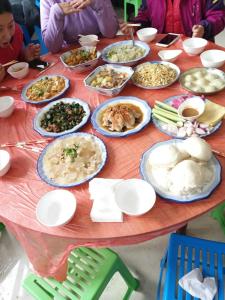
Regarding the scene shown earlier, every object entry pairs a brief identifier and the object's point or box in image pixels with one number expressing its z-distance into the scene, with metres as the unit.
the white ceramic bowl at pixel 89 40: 2.14
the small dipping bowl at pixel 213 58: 1.67
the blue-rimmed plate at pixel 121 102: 1.41
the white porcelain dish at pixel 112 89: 1.63
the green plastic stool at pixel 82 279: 1.37
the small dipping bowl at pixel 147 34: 2.06
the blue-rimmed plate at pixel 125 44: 1.87
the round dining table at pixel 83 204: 1.06
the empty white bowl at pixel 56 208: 1.10
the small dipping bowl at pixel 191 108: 1.39
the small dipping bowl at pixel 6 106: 1.64
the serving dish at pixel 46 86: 1.73
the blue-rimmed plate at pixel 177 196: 1.08
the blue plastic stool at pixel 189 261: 1.25
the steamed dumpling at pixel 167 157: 1.12
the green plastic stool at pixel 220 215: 1.87
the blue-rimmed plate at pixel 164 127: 1.31
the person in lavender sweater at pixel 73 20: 2.07
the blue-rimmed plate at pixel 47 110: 1.47
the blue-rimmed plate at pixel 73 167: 1.23
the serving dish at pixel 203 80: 1.53
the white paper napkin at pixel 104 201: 1.08
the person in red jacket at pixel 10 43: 1.92
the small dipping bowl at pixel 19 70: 1.96
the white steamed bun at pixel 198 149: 1.12
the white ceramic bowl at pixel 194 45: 1.83
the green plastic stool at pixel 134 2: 3.93
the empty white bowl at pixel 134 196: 1.08
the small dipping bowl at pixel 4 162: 1.29
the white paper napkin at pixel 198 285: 1.21
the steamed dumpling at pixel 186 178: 1.05
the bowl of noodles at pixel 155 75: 1.65
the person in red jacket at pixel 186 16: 2.20
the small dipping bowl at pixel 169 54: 1.82
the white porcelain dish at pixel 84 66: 1.89
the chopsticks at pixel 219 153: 1.22
